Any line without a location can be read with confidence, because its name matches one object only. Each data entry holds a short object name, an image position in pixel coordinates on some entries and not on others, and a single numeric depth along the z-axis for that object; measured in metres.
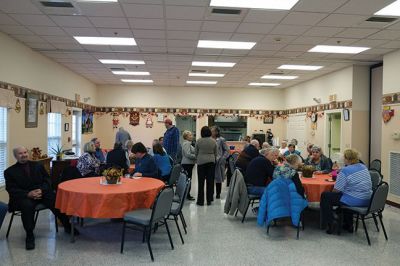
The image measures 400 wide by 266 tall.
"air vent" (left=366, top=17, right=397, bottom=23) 5.03
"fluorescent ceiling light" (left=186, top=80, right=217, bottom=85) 11.62
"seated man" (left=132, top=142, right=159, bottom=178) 5.18
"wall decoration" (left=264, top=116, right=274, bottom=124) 13.27
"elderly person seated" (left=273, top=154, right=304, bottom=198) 4.55
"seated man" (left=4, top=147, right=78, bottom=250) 4.14
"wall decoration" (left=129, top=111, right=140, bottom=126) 12.69
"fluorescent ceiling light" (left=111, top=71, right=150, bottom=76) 9.88
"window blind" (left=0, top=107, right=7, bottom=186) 5.94
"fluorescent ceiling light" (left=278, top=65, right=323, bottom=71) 8.65
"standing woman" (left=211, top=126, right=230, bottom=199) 7.00
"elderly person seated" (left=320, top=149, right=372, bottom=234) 4.47
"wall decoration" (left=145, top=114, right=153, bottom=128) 12.76
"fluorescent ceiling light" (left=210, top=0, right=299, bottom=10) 4.49
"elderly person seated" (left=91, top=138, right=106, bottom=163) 6.37
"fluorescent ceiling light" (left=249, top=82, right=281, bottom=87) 11.81
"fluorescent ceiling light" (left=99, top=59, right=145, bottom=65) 8.25
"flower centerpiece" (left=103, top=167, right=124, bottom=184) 4.35
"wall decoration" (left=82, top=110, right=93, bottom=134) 10.95
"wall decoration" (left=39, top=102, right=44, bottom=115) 7.36
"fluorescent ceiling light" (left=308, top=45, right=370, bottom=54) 6.70
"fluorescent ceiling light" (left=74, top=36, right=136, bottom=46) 6.31
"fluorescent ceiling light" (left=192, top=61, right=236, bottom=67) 8.38
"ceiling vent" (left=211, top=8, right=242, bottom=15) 4.78
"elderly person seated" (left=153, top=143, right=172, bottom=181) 5.93
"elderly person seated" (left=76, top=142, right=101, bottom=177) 5.16
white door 11.18
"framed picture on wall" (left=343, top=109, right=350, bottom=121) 8.48
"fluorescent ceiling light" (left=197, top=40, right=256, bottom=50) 6.50
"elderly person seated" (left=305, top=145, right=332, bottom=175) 5.95
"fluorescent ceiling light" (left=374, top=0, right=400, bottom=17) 4.52
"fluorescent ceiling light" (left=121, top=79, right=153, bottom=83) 11.49
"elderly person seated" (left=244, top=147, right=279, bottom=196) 5.28
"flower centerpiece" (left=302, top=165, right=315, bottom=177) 5.26
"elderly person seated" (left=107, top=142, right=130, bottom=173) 5.70
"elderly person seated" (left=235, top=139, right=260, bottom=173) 6.26
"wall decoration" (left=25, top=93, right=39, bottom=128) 6.71
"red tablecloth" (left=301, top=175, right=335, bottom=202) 4.85
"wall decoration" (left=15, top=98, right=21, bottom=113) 6.27
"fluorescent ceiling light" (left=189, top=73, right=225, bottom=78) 10.07
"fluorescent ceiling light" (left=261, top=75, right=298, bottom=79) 10.20
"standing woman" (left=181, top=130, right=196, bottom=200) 6.78
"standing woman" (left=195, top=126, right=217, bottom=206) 6.29
